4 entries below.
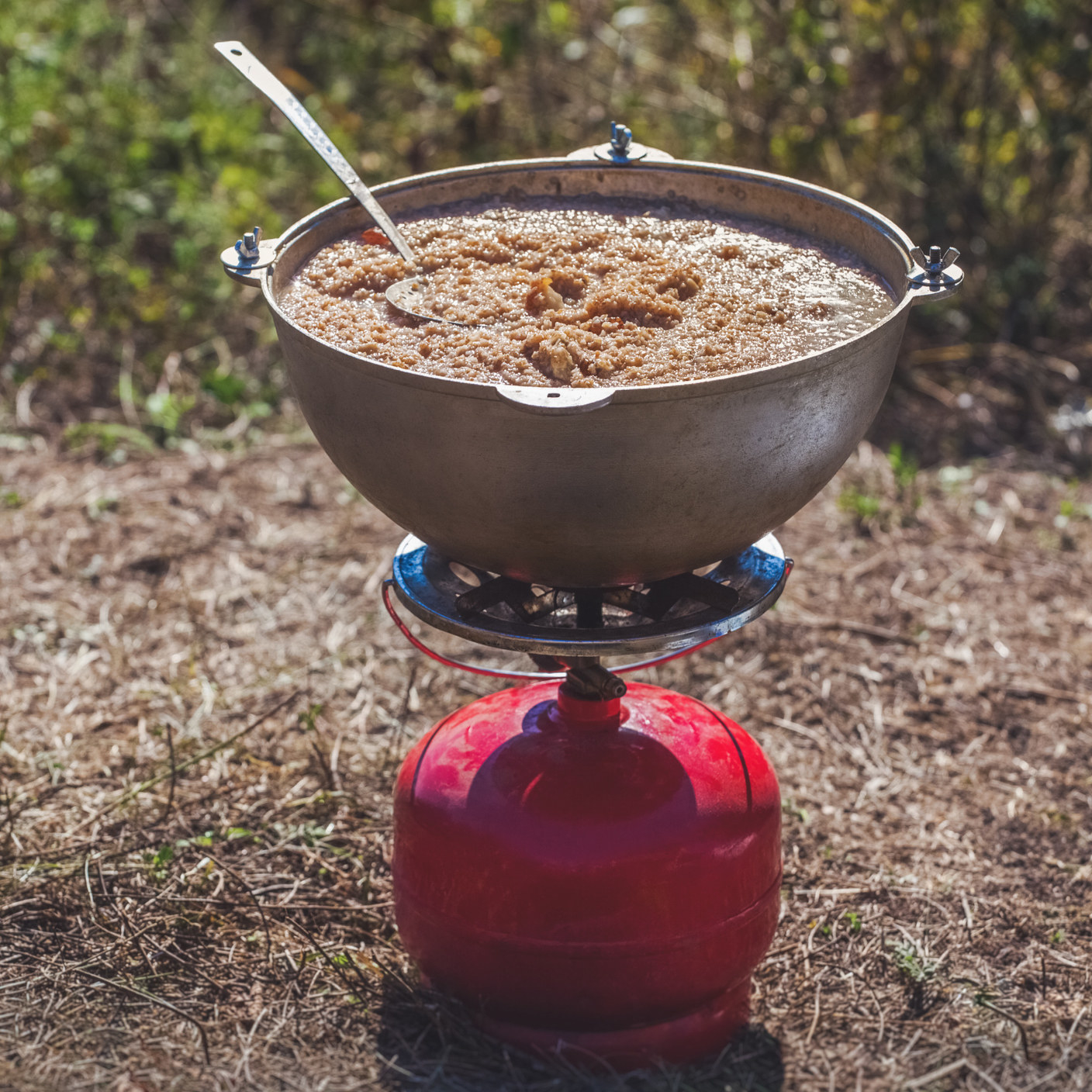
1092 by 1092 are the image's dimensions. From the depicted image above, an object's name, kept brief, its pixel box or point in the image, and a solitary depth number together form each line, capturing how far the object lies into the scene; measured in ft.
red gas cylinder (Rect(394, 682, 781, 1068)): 4.82
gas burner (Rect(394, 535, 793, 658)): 4.65
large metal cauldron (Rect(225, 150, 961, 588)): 4.36
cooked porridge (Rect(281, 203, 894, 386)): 4.60
